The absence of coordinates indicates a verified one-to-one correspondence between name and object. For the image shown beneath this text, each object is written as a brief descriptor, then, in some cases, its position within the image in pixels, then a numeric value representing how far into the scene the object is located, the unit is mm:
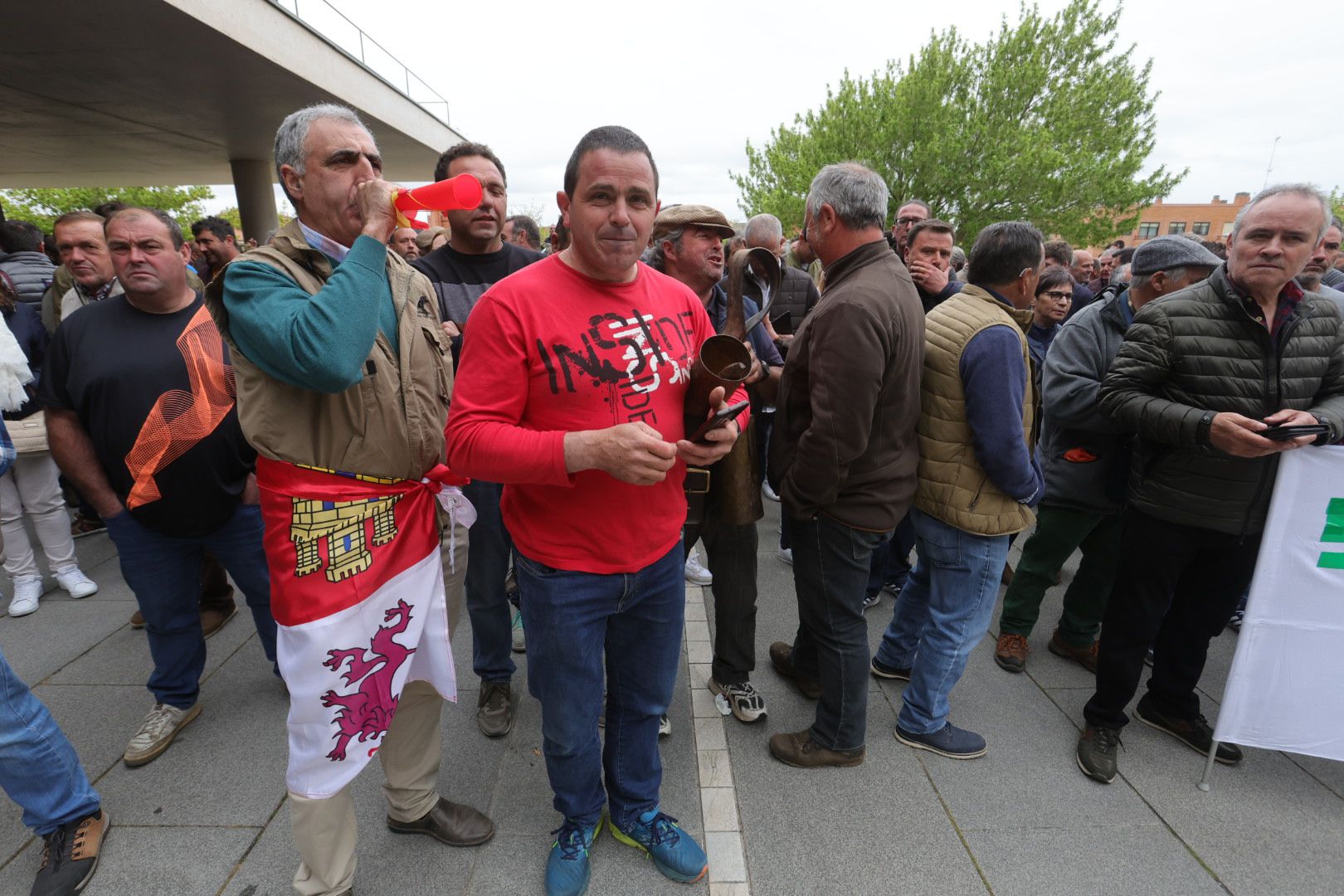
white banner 2248
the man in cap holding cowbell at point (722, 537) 2701
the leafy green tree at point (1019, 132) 20078
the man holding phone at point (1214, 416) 2168
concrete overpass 7797
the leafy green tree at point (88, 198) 31344
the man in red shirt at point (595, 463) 1488
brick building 61406
